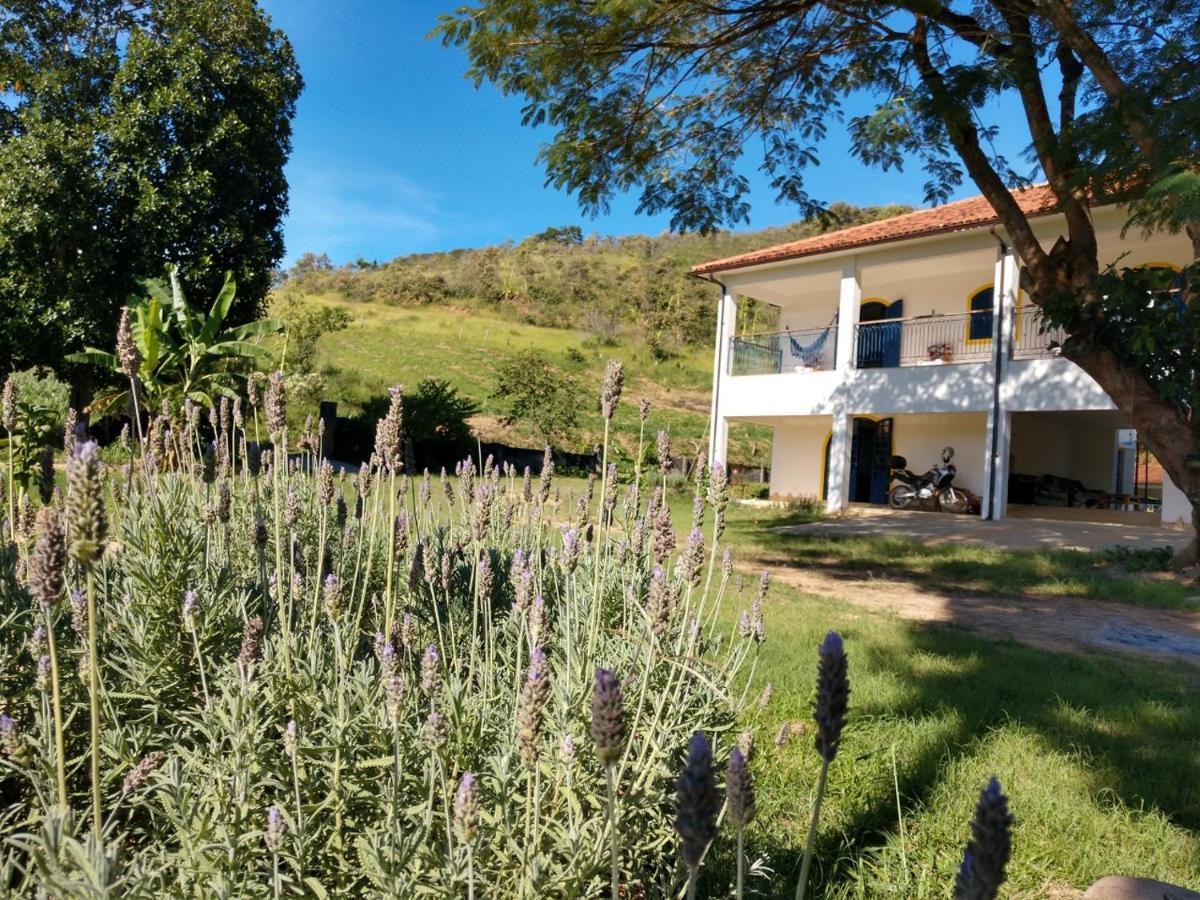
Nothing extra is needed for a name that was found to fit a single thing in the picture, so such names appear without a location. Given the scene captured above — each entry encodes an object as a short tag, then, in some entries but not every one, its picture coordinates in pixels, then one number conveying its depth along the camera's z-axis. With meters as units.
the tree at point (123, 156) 14.57
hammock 20.25
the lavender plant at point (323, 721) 1.58
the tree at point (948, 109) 7.61
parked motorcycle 17.53
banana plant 12.77
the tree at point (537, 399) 24.44
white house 16.23
